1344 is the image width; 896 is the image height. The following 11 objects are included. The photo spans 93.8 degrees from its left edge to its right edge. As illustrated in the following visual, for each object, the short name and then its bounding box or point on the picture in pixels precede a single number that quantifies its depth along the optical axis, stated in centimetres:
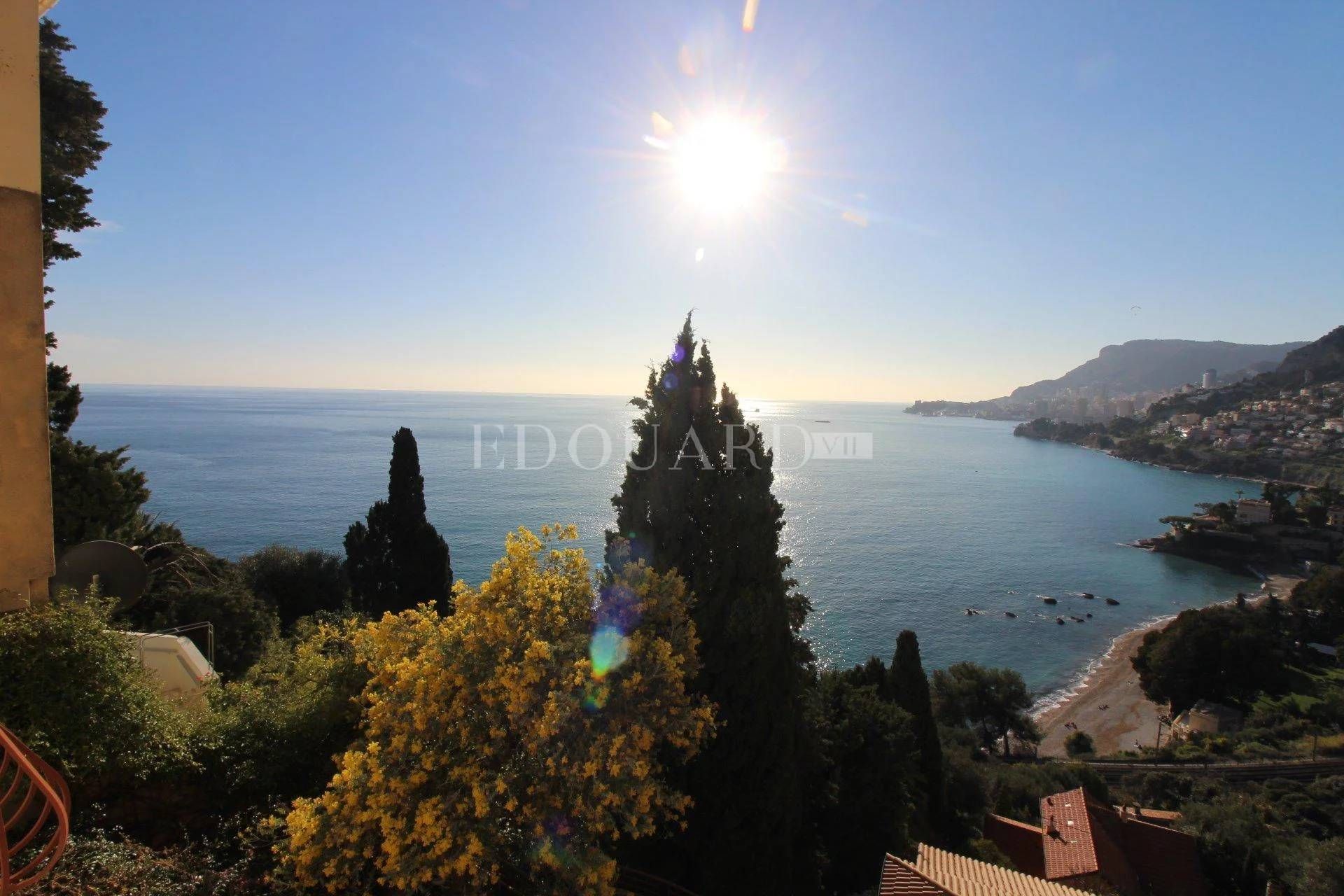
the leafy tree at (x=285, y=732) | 556
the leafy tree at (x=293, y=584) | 1908
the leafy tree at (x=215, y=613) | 1188
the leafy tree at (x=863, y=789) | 873
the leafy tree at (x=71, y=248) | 917
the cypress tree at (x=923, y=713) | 1351
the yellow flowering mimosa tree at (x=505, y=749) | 437
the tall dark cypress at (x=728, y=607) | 643
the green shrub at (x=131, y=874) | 404
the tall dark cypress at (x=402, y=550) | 1584
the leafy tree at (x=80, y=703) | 501
